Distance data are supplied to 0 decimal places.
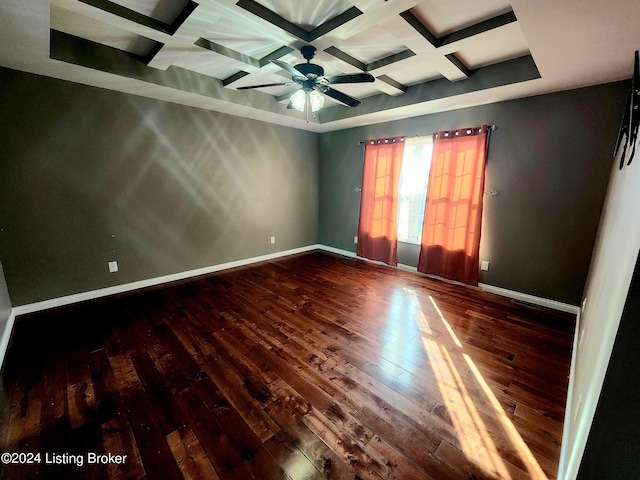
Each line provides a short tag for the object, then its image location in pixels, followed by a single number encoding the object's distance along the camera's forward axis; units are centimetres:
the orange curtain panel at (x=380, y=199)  405
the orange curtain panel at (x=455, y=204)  325
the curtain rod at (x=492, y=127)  309
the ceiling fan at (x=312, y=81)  214
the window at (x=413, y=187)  382
